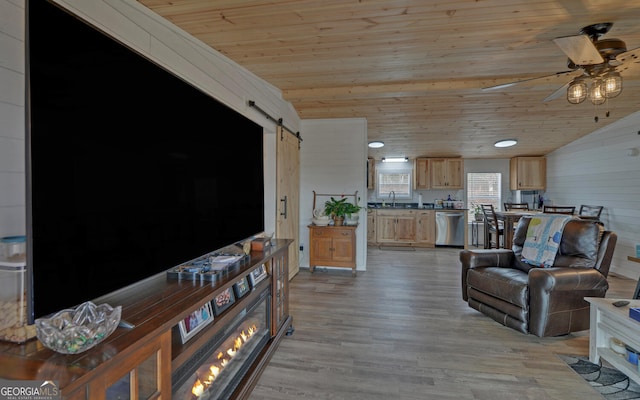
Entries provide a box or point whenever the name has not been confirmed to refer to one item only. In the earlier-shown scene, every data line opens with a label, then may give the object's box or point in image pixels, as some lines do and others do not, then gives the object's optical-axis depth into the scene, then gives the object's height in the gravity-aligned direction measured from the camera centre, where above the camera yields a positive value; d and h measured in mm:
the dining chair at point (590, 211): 4754 -210
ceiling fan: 2193 +1094
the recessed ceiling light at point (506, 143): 5727 +1081
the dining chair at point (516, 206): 6238 -159
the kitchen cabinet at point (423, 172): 7234 +643
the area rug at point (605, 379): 1889 -1218
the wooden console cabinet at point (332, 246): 4566 -729
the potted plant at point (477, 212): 7048 -318
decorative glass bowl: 853 -382
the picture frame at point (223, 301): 1613 -572
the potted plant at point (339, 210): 4625 -170
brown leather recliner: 2512 -769
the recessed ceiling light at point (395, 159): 7376 +984
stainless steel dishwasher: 6742 -660
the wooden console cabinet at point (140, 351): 799 -453
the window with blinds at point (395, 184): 7641 +378
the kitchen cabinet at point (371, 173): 7371 +639
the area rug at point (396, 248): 6633 -1103
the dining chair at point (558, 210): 5137 -201
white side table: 1908 -905
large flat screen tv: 890 +133
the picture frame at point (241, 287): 1848 -560
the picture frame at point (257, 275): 2062 -549
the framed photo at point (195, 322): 1346 -582
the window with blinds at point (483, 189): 7375 +237
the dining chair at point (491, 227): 5371 -548
